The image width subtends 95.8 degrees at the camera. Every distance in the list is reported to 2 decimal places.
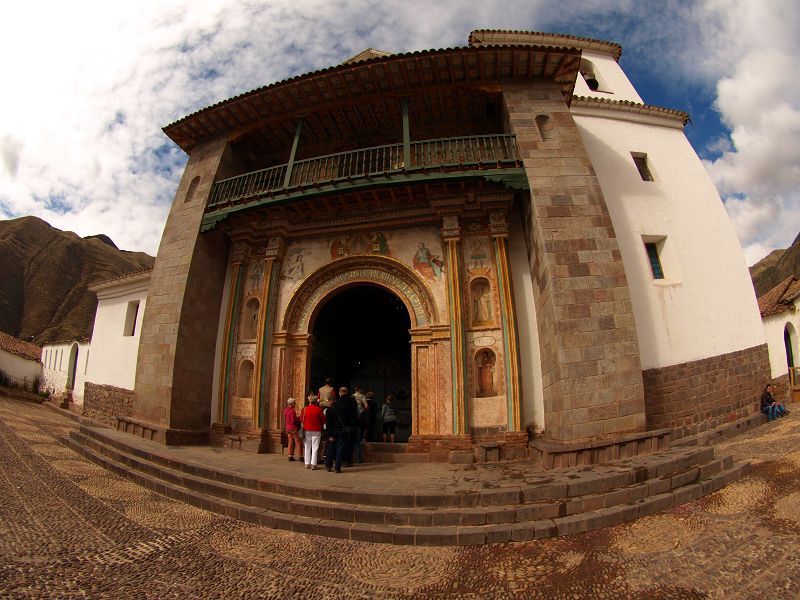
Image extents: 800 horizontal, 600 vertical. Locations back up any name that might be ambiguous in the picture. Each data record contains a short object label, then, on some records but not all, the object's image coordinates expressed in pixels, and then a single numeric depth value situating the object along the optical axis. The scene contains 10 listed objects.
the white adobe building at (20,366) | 23.78
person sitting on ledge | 8.12
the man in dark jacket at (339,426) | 6.48
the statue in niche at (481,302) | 8.26
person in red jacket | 6.71
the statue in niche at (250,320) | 9.66
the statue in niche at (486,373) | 7.87
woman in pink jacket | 7.48
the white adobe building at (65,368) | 17.55
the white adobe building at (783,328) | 12.22
